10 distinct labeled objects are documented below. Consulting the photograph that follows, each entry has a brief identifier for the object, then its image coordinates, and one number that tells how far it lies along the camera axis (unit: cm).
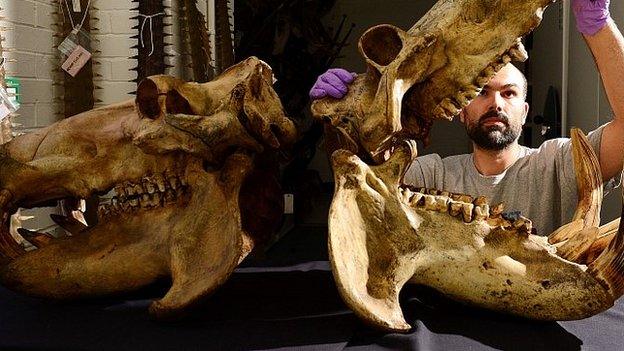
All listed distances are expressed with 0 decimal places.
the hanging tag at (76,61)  256
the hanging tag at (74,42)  255
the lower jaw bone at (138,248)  126
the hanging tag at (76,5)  260
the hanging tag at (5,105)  182
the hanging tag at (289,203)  472
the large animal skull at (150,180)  129
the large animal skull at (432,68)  120
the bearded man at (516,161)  168
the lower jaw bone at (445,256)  110
